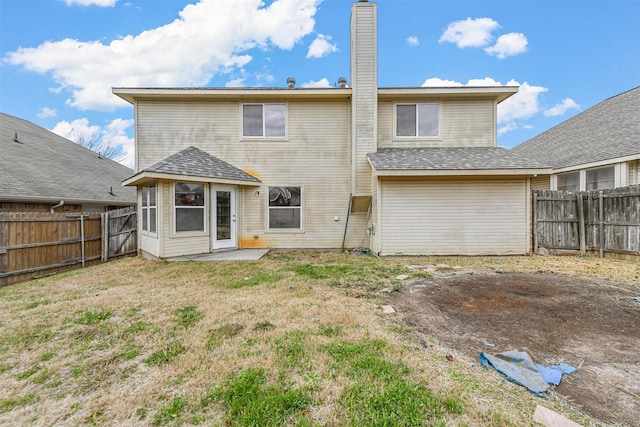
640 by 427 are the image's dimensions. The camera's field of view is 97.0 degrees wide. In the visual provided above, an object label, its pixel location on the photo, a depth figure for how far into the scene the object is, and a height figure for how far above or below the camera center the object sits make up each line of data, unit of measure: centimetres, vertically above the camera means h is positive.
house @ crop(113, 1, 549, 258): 850 +146
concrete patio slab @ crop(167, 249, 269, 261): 805 -135
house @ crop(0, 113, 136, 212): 954 +149
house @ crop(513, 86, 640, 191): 923 +245
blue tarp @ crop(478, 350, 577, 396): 233 -142
